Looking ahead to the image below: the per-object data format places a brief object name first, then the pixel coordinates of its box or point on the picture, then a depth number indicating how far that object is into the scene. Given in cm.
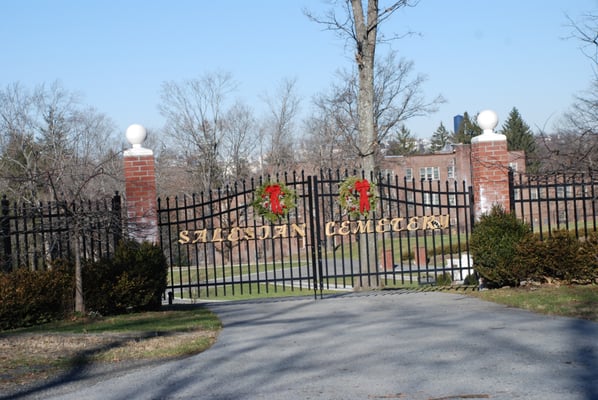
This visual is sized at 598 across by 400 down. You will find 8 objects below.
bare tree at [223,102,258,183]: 5131
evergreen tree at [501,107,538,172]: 6973
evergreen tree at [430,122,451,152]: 9896
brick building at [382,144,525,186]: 5588
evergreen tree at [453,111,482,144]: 7619
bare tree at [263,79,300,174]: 5109
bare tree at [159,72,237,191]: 5066
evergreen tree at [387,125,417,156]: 8390
